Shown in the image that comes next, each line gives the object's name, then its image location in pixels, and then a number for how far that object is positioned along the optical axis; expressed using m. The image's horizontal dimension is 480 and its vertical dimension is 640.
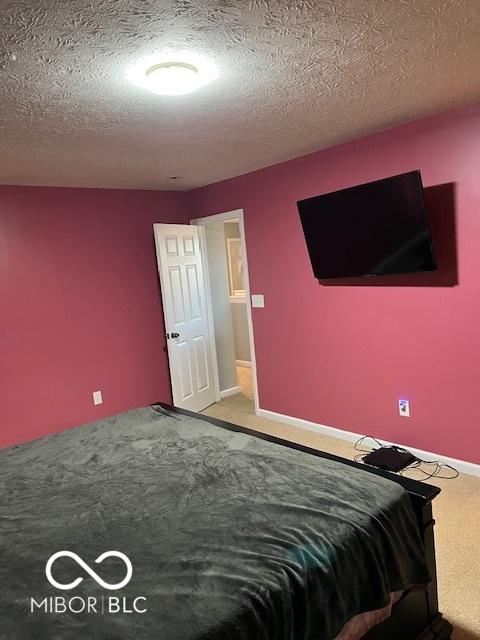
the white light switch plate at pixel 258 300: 4.34
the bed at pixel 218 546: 1.22
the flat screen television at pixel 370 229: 2.92
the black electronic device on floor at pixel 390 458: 3.22
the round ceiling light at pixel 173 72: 1.78
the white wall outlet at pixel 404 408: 3.40
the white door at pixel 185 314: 4.49
